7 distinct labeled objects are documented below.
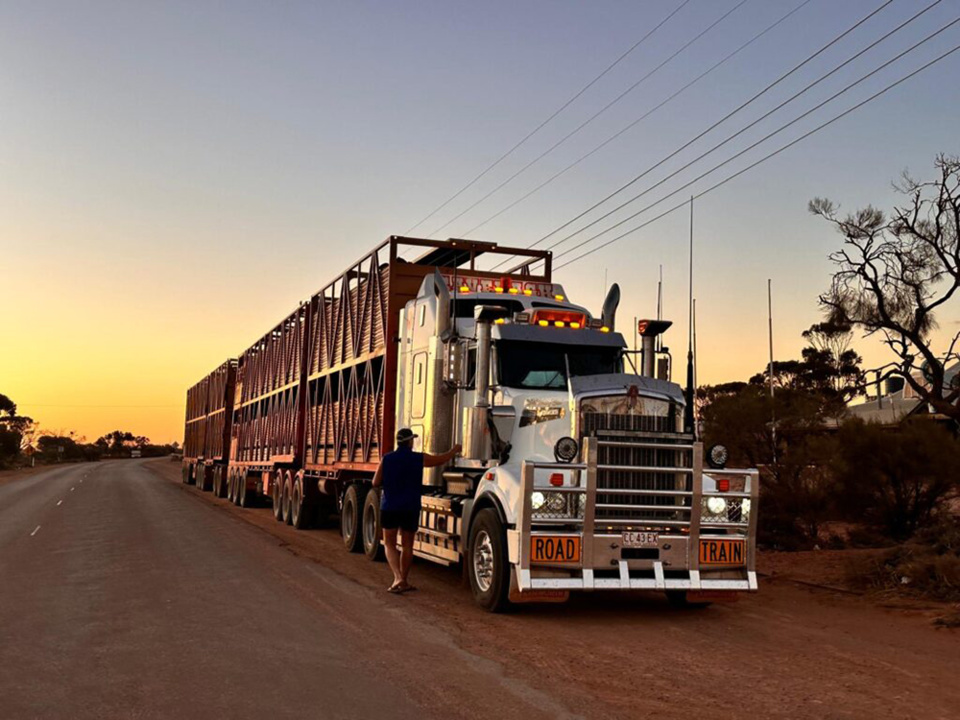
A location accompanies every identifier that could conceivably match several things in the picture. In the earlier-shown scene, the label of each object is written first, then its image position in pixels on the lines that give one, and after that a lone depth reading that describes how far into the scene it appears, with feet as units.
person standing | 35.22
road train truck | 29.17
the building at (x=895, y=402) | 92.89
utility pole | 56.24
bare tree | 67.05
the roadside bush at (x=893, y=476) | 49.62
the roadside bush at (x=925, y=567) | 34.86
